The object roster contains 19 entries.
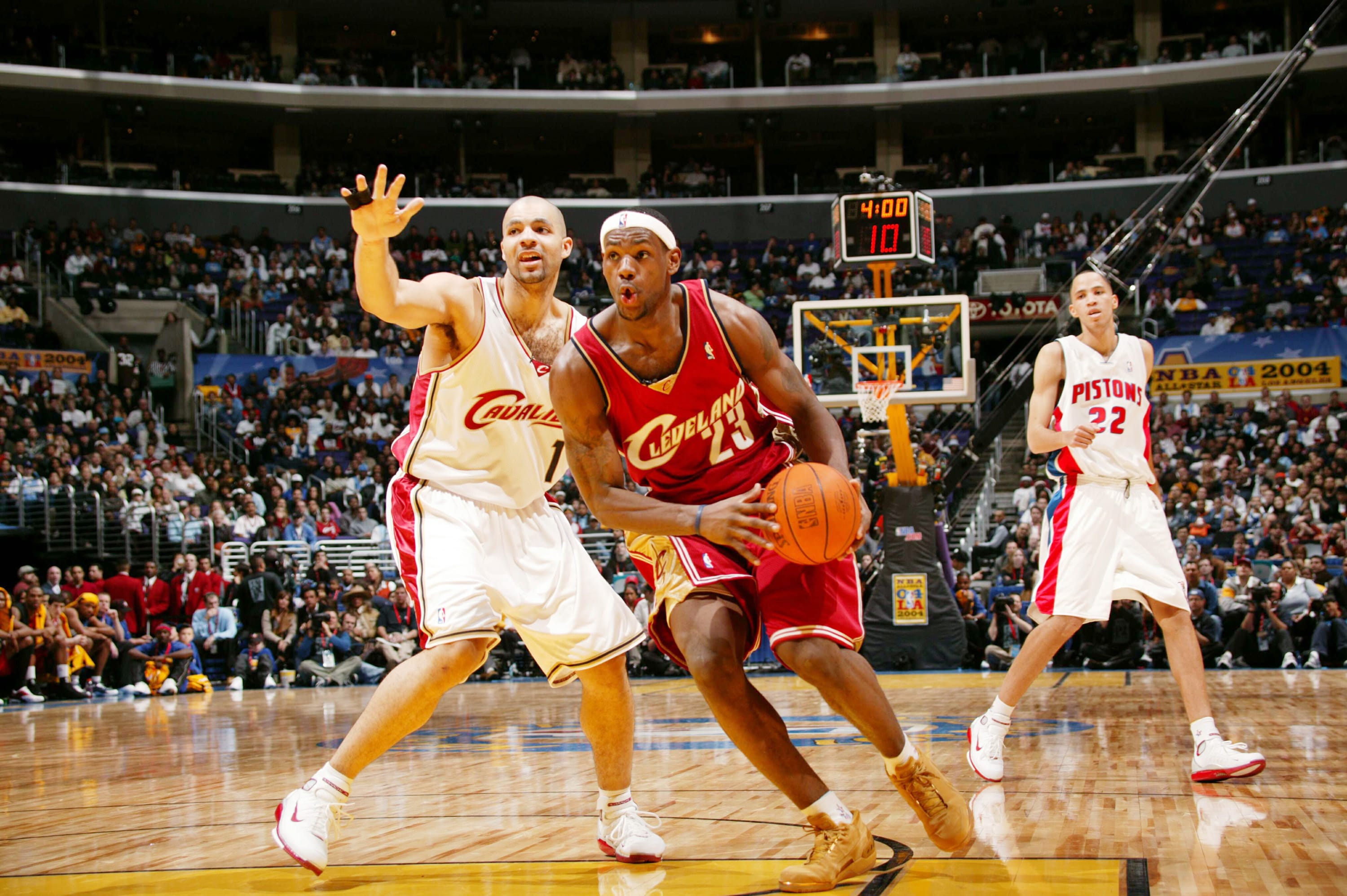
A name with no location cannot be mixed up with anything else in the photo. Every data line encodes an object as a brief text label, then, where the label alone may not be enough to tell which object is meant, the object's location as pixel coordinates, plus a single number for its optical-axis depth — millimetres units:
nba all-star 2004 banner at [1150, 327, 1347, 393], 21609
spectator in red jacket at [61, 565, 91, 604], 13703
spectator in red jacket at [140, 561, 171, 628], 14484
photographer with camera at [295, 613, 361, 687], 14039
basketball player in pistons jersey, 5520
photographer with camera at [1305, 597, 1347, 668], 12695
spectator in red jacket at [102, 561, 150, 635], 14328
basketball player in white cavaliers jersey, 3906
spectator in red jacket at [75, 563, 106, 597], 14117
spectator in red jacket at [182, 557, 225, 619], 14641
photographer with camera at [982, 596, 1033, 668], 13414
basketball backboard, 14117
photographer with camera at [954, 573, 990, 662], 13812
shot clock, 14211
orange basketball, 3377
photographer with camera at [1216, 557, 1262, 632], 13219
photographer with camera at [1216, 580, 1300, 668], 12852
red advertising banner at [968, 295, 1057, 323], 24672
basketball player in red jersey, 3514
